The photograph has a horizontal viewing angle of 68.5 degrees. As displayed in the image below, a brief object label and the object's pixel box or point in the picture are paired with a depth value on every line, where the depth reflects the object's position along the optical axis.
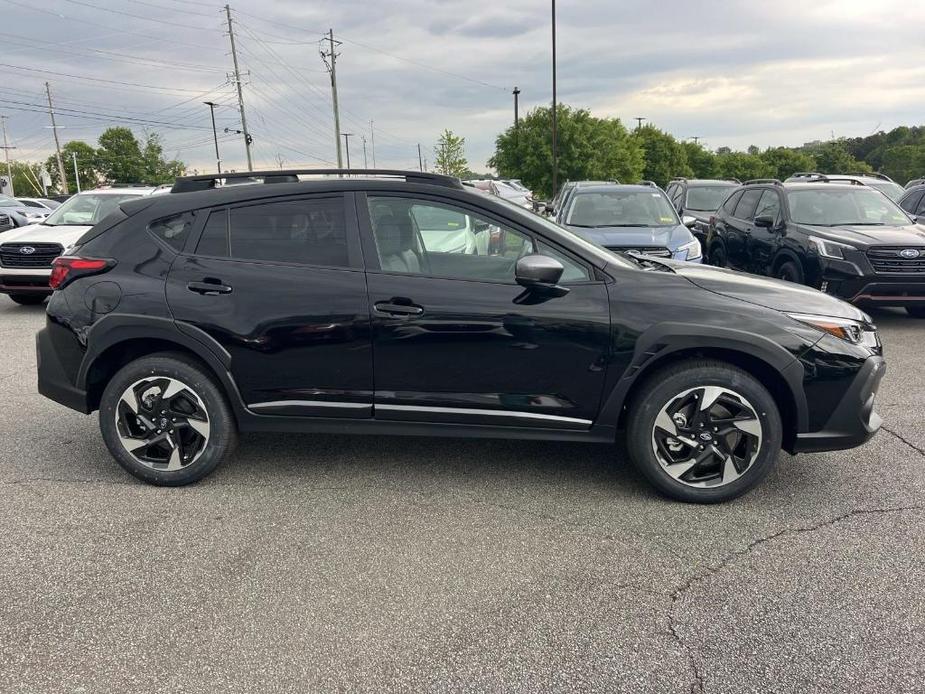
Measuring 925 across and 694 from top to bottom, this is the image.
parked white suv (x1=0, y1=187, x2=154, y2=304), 9.40
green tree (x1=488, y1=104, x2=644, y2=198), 46.22
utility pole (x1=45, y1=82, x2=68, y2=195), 68.62
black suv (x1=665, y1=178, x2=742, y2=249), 15.02
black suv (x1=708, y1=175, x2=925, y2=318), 7.59
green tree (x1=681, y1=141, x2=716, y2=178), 100.06
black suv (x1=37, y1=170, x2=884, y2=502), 3.56
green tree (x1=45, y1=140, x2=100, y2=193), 94.56
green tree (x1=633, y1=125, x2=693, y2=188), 76.38
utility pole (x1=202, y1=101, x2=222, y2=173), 58.16
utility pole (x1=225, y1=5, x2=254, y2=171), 51.30
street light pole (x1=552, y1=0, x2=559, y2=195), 35.17
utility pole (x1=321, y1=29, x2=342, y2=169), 50.86
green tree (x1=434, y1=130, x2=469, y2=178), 65.69
